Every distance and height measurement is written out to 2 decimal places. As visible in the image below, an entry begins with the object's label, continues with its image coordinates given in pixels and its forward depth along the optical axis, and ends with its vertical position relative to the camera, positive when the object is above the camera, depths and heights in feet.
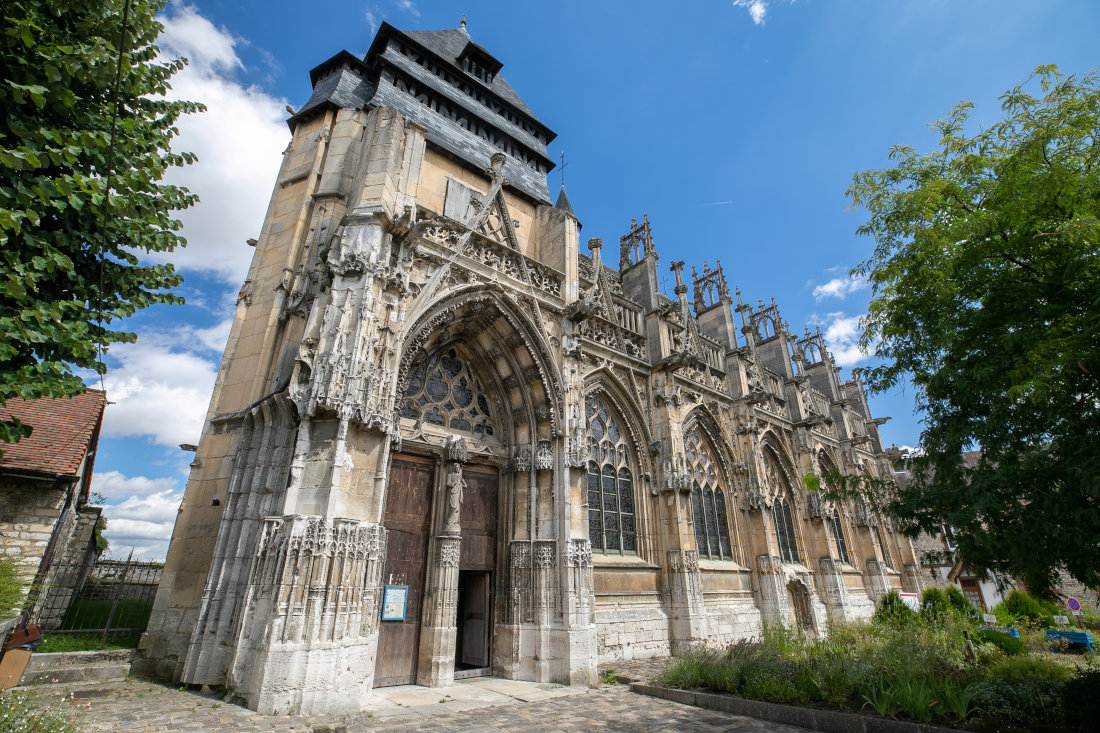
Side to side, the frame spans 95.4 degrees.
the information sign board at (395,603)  27.58 -0.99
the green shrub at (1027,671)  22.61 -3.94
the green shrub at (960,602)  53.52 -2.30
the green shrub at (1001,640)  33.15 -3.81
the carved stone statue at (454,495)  29.96 +4.94
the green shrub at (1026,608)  55.77 -2.91
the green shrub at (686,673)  26.55 -4.55
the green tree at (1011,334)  17.40 +9.51
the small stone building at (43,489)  27.76 +5.17
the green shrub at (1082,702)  15.80 -3.70
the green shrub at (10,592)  21.57 -0.28
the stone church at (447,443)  22.34 +8.28
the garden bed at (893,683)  18.39 -4.09
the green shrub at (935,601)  54.65 -2.12
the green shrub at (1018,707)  17.79 -4.35
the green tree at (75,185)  13.53 +11.35
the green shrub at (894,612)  38.26 -2.62
